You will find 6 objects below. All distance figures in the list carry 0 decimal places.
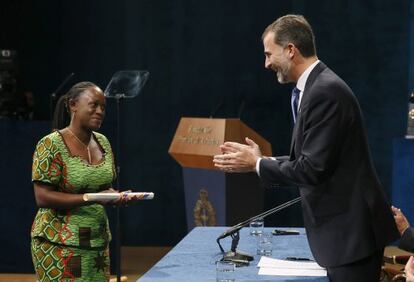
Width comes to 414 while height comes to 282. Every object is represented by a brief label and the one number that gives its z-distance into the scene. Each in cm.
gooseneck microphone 640
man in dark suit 559
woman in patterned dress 752
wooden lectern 1250
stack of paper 604
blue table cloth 587
